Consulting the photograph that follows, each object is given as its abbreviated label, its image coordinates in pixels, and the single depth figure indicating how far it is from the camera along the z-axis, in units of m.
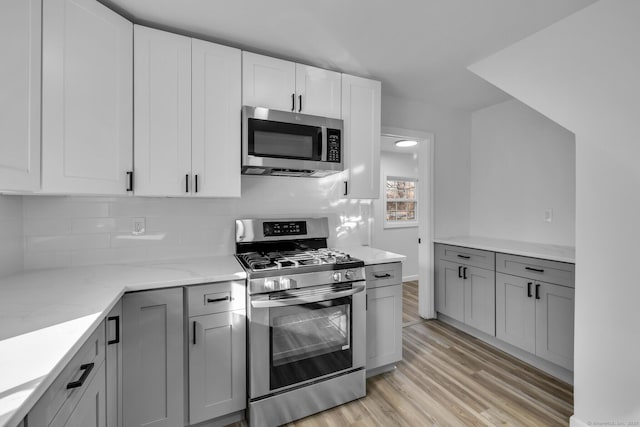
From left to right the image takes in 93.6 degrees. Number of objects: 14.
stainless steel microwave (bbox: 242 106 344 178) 2.03
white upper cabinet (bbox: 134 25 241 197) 1.81
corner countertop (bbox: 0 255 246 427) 0.70
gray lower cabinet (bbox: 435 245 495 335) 2.83
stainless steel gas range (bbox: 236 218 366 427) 1.75
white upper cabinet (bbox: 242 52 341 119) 2.08
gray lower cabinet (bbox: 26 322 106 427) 0.79
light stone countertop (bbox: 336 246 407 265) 2.21
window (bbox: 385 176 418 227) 5.25
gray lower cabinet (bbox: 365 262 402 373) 2.22
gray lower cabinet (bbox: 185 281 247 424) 1.67
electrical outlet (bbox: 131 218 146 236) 2.04
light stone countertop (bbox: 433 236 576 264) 2.33
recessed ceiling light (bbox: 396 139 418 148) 3.90
